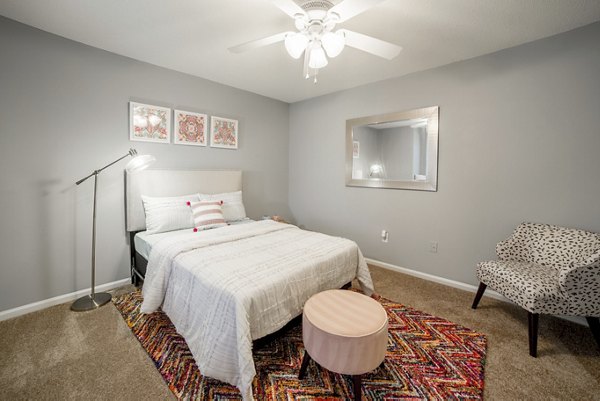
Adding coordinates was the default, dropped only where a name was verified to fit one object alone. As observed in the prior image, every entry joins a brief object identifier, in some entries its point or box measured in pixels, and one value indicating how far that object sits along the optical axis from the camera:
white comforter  1.46
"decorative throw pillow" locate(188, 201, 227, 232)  2.90
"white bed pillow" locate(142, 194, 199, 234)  2.74
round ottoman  1.38
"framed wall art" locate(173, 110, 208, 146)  3.17
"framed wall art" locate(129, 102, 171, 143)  2.83
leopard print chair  1.74
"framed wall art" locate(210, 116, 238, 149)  3.51
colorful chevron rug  1.53
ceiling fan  1.52
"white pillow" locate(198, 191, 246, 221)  3.27
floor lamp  2.41
